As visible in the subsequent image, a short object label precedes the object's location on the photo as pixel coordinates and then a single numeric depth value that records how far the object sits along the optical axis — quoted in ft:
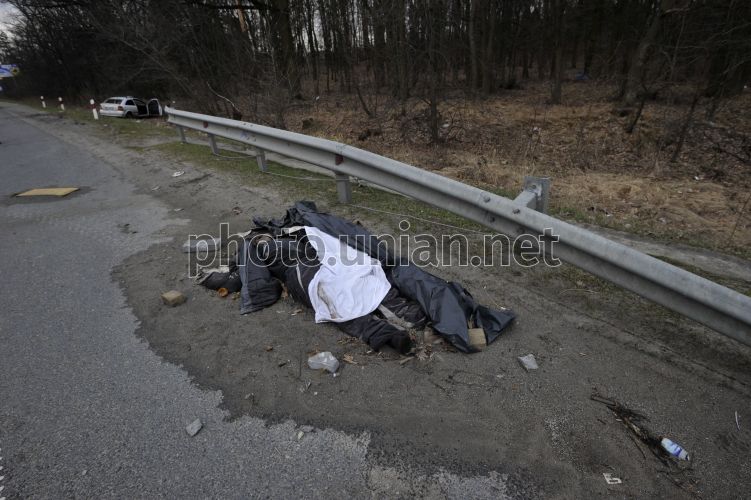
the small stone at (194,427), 6.72
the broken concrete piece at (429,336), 8.59
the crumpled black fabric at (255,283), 10.02
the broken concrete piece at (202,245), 13.04
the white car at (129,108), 69.46
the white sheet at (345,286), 9.22
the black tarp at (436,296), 8.58
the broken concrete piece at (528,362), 7.78
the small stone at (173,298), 10.24
